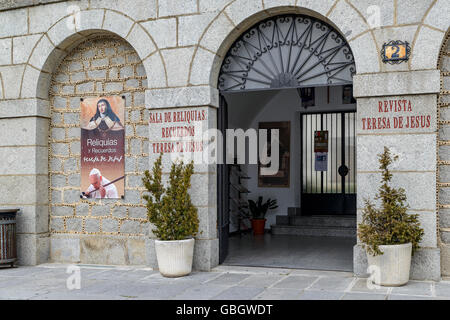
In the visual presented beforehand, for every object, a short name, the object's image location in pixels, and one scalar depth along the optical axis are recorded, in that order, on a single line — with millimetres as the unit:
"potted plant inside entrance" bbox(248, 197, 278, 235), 12281
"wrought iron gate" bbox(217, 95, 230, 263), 8336
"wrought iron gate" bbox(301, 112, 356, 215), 12461
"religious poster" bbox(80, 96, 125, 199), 8781
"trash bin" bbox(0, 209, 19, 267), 8523
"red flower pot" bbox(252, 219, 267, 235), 12266
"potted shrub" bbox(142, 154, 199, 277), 7418
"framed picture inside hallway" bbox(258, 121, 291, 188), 12844
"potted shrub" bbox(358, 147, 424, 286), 6430
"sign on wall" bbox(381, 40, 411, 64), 6953
